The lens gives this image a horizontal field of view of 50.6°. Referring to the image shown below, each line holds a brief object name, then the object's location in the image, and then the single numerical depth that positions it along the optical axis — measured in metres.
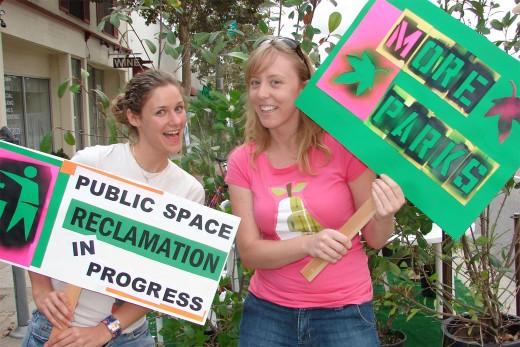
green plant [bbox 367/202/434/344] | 2.50
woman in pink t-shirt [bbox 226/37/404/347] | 1.72
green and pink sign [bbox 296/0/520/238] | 1.62
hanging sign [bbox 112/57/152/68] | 12.61
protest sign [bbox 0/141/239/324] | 1.75
